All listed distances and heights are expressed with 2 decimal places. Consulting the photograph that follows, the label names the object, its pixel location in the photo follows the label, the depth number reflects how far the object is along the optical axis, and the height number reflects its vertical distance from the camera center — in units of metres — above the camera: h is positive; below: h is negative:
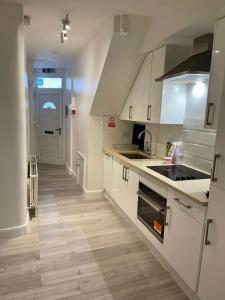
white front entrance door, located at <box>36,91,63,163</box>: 6.30 -0.42
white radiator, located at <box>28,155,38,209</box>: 3.20 -1.08
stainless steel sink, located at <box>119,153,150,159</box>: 3.47 -0.61
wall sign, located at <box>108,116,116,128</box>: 3.96 -0.14
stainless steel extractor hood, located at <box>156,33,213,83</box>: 2.09 +0.48
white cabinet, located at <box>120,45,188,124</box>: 2.64 +0.35
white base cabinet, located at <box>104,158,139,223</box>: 2.94 -1.00
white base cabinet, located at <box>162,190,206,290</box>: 1.83 -1.00
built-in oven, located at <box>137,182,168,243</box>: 2.30 -1.00
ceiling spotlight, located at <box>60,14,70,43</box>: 2.67 +1.00
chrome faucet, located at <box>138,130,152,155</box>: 3.62 -0.51
